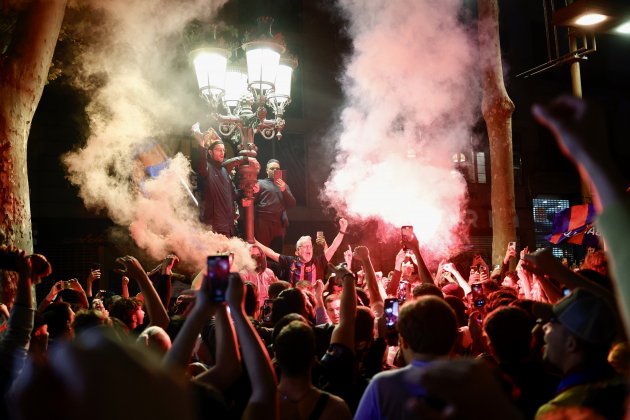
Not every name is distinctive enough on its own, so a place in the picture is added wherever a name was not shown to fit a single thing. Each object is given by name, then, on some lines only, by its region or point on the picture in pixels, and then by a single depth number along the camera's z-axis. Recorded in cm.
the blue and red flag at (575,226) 1014
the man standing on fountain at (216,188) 1030
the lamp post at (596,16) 493
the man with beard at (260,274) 916
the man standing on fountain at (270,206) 1218
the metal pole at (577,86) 1180
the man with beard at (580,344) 251
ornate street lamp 774
